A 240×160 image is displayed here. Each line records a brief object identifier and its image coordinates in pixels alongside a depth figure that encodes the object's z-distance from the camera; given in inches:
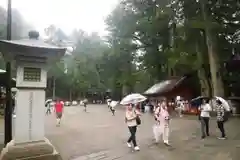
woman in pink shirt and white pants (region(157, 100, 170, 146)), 278.5
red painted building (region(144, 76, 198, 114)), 834.9
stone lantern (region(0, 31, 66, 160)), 187.0
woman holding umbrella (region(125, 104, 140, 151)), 254.0
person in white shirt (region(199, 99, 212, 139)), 316.2
